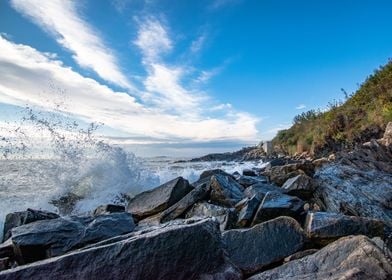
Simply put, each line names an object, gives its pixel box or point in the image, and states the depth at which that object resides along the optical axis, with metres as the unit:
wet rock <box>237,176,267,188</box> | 7.55
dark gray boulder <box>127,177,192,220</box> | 6.05
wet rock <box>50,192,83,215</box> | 8.71
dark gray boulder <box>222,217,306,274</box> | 3.49
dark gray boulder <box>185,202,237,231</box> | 4.96
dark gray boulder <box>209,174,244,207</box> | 5.79
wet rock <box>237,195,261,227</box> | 4.82
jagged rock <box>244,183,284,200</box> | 5.80
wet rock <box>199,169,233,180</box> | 8.52
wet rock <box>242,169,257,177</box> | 9.55
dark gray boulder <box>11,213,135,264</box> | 3.94
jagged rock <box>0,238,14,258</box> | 4.06
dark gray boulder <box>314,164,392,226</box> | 5.29
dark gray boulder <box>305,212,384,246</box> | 3.87
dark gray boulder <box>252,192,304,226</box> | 4.77
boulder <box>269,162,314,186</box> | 7.52
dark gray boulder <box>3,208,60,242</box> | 5.11
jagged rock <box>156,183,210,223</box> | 5.62
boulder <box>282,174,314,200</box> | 6.08
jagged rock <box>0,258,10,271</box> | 3.81
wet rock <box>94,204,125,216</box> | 6.38
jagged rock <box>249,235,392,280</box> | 2.46
